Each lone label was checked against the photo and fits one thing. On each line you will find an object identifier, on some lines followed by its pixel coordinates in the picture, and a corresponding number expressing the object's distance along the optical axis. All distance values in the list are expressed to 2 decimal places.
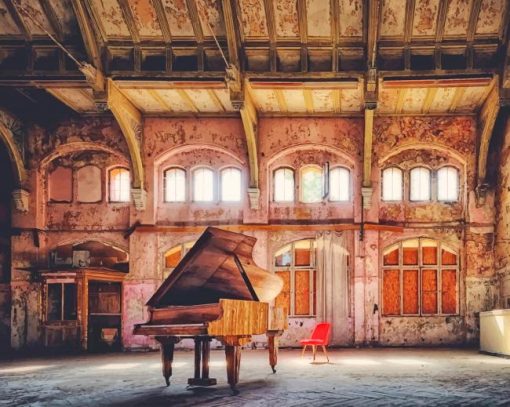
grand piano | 6.45
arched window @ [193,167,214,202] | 16.16
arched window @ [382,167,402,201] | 15.87
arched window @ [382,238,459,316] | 15.45
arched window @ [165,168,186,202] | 16.20
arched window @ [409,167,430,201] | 15.84
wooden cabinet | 14.76
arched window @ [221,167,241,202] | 16.11
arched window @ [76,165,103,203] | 16.23
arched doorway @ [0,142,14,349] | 15.79
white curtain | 15.35
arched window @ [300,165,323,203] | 16.03
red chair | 10.90
